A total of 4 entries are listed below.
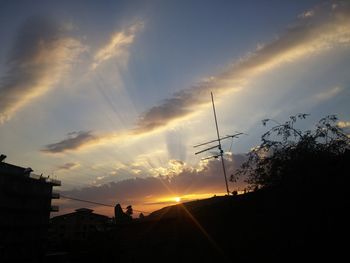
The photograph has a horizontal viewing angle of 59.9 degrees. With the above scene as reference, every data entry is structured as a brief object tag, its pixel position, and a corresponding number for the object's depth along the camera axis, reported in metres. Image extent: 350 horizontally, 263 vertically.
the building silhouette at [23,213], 43.66
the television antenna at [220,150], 23.80
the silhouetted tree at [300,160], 13.72
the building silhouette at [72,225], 68.56
